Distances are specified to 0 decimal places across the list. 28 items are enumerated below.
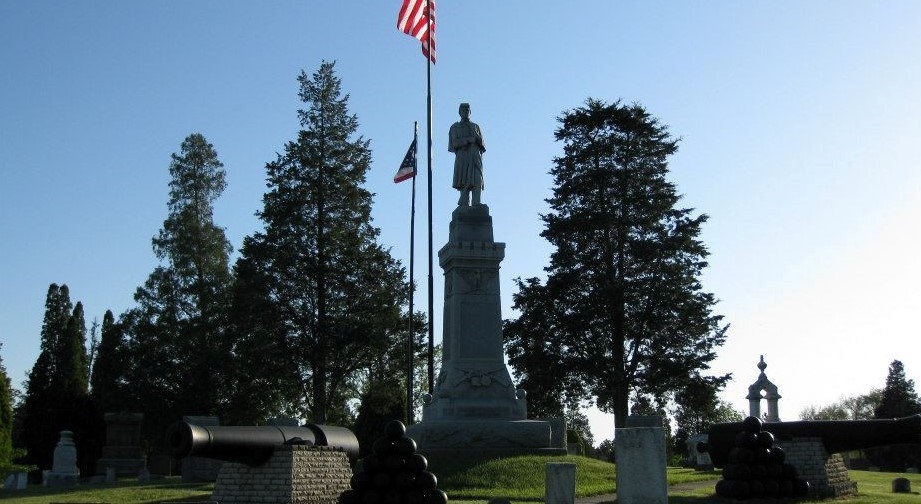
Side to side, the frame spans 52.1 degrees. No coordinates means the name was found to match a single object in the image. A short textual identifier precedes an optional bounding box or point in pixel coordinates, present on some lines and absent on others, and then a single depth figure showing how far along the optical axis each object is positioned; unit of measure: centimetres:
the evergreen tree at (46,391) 4603
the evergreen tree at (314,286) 3628
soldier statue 2355
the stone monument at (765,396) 3341
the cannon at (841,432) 1597
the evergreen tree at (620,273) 3541
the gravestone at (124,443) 2866
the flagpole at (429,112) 2880
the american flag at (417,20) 2908
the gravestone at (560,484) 1281
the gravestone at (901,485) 1786
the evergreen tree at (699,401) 3519
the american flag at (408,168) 3141
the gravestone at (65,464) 2500
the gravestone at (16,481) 2280
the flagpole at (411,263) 3155
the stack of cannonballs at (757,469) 1459
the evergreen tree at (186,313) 3975
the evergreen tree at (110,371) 4041
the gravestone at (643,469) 1233
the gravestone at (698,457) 2762
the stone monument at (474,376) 2034
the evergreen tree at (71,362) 5088
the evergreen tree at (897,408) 4562
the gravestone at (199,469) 2464
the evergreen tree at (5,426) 3522
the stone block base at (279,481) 1288
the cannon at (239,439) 1171
